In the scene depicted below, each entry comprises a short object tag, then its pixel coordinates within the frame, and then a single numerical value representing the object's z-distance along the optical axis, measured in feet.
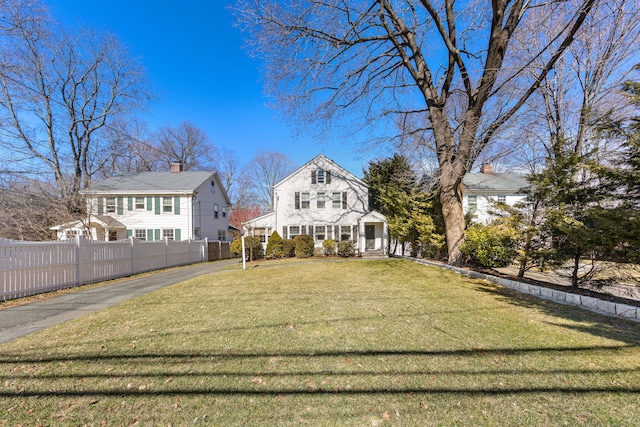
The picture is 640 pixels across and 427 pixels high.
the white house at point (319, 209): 65.41
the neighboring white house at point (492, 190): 75.77
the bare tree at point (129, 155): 82.79
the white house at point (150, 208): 64.28
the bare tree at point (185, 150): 111.45
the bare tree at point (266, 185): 129.39
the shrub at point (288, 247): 60.18
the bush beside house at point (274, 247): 59.88
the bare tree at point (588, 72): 29.86
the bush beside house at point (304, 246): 58.65
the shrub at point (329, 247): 60.80
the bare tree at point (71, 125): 51.46
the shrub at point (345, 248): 59.77
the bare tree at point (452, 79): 29.25
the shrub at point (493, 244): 26.55
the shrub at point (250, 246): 58.39
